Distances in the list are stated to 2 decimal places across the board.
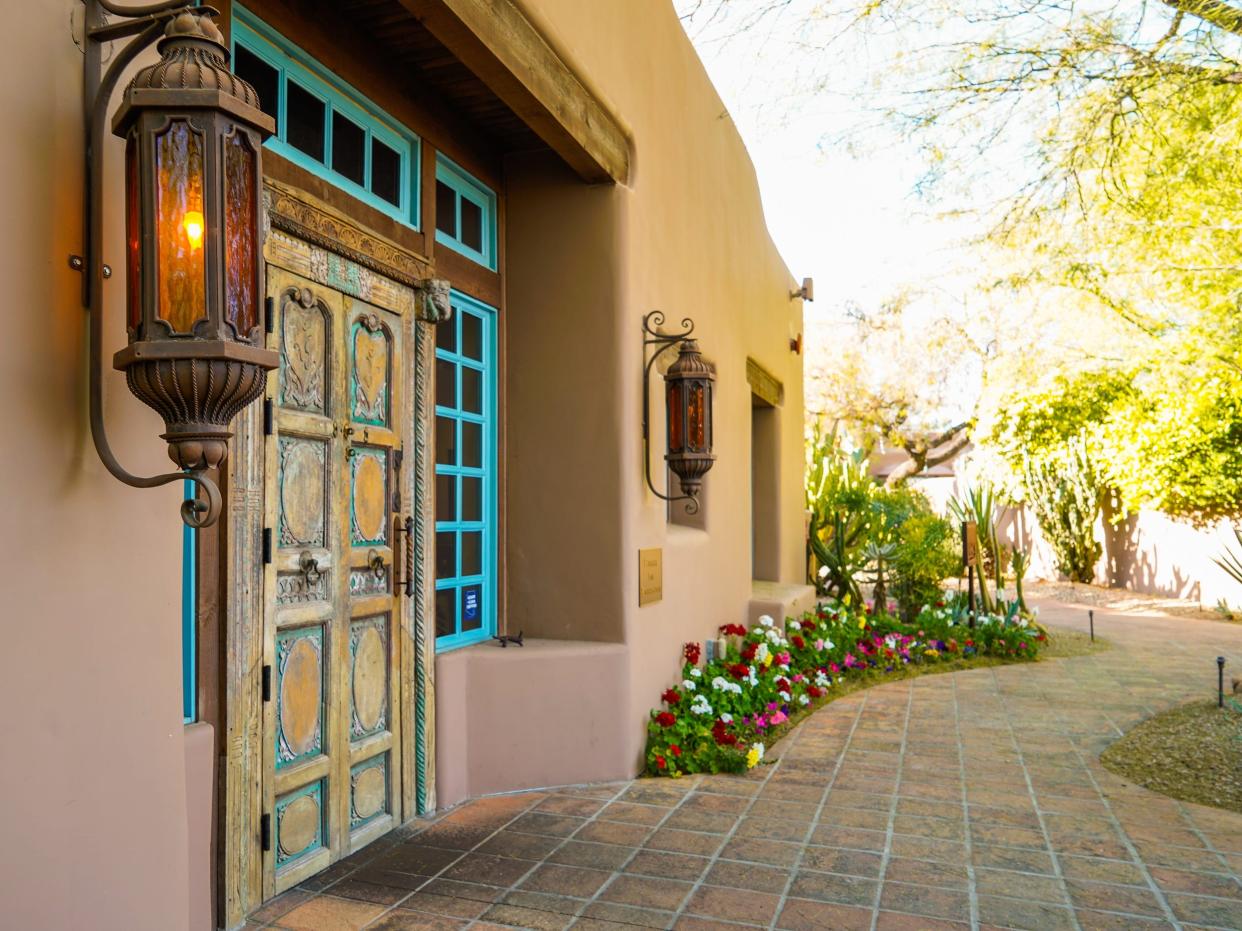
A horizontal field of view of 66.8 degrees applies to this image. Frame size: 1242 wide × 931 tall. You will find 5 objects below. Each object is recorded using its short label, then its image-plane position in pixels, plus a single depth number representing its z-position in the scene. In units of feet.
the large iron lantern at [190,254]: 6.59
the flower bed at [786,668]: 16.85
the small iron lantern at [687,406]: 17.57
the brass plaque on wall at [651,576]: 16.89
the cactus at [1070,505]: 48.62
